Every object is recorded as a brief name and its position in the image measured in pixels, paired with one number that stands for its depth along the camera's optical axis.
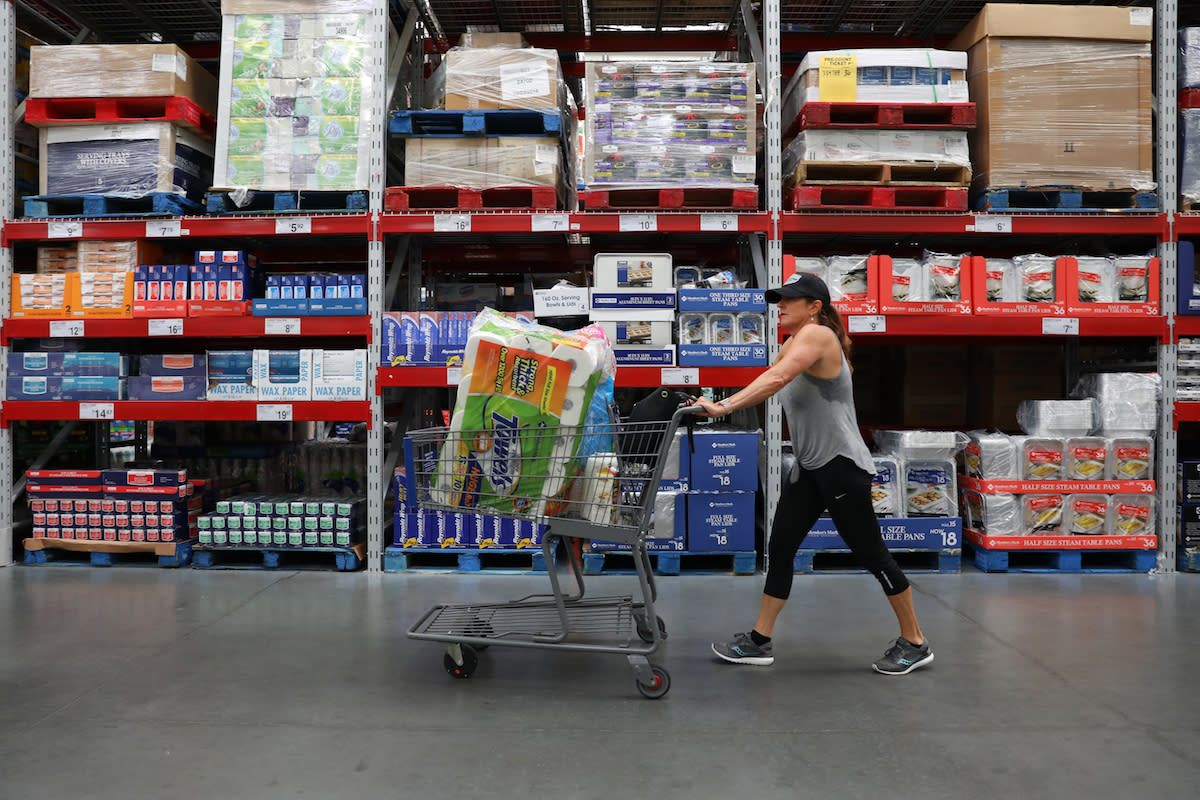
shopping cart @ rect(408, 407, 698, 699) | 3.44
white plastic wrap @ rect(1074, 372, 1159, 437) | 5.68
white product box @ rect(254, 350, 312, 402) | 5.72
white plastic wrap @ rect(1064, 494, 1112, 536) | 5.62
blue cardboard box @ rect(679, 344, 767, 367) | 5.57
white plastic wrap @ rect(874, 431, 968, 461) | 5.64
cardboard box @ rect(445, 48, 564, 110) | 5.73
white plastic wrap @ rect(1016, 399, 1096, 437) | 5.68
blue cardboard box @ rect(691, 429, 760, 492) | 5.57
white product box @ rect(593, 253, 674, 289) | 5.59
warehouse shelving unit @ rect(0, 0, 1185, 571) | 5.62
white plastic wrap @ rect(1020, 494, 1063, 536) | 5.61
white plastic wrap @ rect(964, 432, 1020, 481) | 5.57
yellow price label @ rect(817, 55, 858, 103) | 5.60
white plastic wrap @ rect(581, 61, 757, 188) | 5.61
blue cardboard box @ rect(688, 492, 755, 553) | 5.59
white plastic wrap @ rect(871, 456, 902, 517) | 5.59
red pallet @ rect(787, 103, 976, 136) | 5.55
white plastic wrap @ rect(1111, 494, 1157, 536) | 5.63
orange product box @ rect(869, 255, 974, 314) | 5.61
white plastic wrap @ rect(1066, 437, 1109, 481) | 5.60
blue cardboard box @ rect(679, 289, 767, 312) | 5.59
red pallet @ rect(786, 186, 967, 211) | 5.60
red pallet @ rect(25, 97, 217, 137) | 5.75
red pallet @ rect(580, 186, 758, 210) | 5.61
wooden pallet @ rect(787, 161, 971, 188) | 5.61
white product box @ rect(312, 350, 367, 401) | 5.71
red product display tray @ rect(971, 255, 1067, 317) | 5.64
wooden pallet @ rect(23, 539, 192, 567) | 5.84
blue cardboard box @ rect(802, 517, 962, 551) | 5.57
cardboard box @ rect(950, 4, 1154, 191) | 5.61
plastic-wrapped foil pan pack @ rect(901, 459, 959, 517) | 5.64
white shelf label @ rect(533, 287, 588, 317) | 5.52
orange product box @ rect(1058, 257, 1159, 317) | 5.66
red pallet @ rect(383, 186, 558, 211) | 5.68
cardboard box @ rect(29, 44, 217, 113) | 5.75
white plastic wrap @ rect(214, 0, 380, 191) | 5.72
